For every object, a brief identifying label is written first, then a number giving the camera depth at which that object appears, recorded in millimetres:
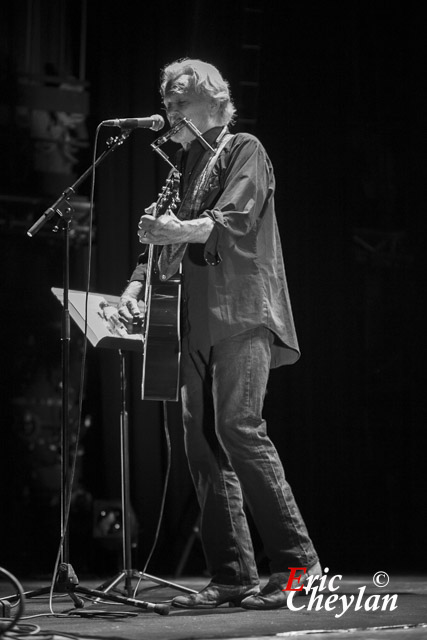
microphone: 5172
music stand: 5184
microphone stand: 4876
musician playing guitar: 4622
